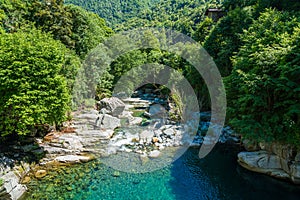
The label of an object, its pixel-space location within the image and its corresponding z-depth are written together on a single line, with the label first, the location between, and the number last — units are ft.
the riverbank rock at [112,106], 79.61
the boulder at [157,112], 77.87
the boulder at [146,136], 58.75
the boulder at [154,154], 50.42
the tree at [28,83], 40.22
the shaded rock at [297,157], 37.80
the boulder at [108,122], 67.05
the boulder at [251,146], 46.70
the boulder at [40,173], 41.42
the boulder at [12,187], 33.54
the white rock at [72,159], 46.62
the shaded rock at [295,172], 37.04
